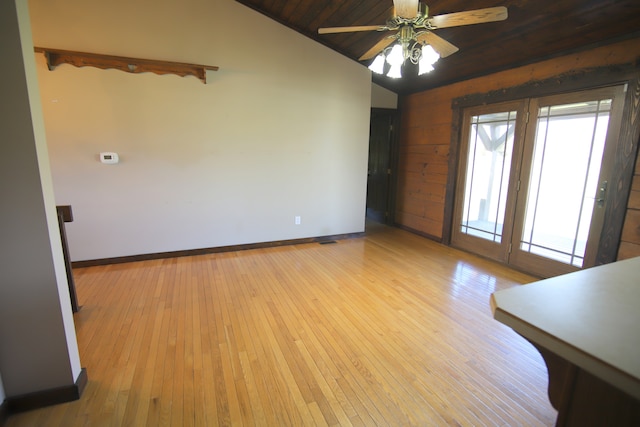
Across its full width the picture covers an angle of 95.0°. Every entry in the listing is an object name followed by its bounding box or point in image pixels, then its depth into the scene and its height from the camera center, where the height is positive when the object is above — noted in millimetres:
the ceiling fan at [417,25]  1797 +946
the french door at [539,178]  2830 -119
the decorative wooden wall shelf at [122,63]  3125 +1105
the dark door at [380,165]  5637 +4
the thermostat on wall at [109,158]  3438 +35
